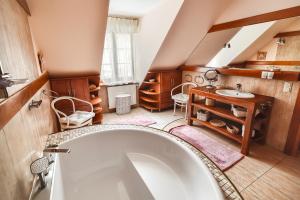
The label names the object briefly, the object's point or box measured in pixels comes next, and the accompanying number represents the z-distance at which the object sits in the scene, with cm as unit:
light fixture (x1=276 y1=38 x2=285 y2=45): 241
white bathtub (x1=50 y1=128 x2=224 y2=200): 139
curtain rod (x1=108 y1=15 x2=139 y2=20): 340
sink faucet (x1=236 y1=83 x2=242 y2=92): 262
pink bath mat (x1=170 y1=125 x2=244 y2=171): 209
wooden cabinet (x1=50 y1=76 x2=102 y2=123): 272
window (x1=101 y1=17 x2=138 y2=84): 352
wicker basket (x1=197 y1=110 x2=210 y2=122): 291
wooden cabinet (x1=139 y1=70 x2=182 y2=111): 382
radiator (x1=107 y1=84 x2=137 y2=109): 380
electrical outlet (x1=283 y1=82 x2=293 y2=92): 212
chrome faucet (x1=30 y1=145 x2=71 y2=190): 94
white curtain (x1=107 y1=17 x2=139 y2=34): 341
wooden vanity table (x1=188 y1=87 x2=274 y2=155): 211
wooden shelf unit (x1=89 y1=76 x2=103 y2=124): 315
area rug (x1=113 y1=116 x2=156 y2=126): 336
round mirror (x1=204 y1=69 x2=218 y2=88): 295
